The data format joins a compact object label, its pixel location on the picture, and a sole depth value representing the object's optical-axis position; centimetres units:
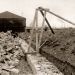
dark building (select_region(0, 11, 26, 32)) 1847
